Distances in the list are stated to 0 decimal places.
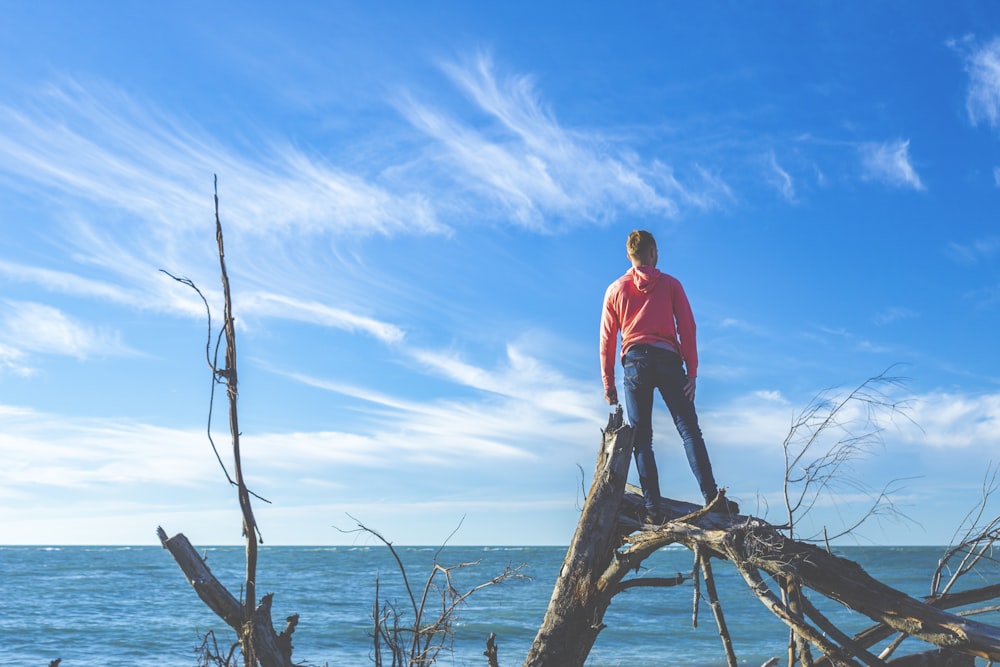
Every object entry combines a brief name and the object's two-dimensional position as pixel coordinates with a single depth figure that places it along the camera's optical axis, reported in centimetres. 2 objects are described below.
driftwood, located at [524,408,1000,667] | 358
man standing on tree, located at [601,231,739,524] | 457
